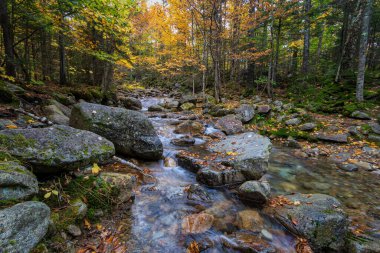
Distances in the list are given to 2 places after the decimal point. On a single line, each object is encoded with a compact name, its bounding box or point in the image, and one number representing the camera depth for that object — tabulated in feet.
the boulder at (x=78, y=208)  9.08
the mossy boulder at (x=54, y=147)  8.90
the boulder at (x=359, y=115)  28.91
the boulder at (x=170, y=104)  52.44
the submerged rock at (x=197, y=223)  10.65
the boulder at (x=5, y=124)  12.09
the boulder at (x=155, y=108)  48.48
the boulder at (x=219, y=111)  38.56
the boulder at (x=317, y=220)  9.85
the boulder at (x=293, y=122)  30.98
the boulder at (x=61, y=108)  22.68
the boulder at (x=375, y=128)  25.30
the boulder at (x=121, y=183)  11.40
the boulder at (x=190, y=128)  30.17
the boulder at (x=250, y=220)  11.20
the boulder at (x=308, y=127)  28.76
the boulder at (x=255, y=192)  13.24
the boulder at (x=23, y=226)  5.84
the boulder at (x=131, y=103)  48.63
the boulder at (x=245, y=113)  35.06
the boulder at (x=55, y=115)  19.05
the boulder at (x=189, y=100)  53.57
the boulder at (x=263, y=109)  36.11
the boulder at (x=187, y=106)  50.78
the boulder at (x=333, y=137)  25.29
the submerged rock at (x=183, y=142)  24.48
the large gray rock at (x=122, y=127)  16.22
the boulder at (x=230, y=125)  30.66
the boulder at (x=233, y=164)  15.55
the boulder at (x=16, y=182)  6.97
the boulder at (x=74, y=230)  8.46
